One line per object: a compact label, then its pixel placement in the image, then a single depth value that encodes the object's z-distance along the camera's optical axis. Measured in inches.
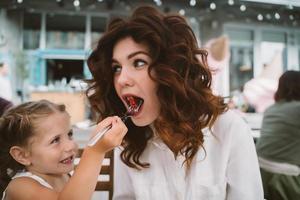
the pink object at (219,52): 201.9
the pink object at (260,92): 149.6
